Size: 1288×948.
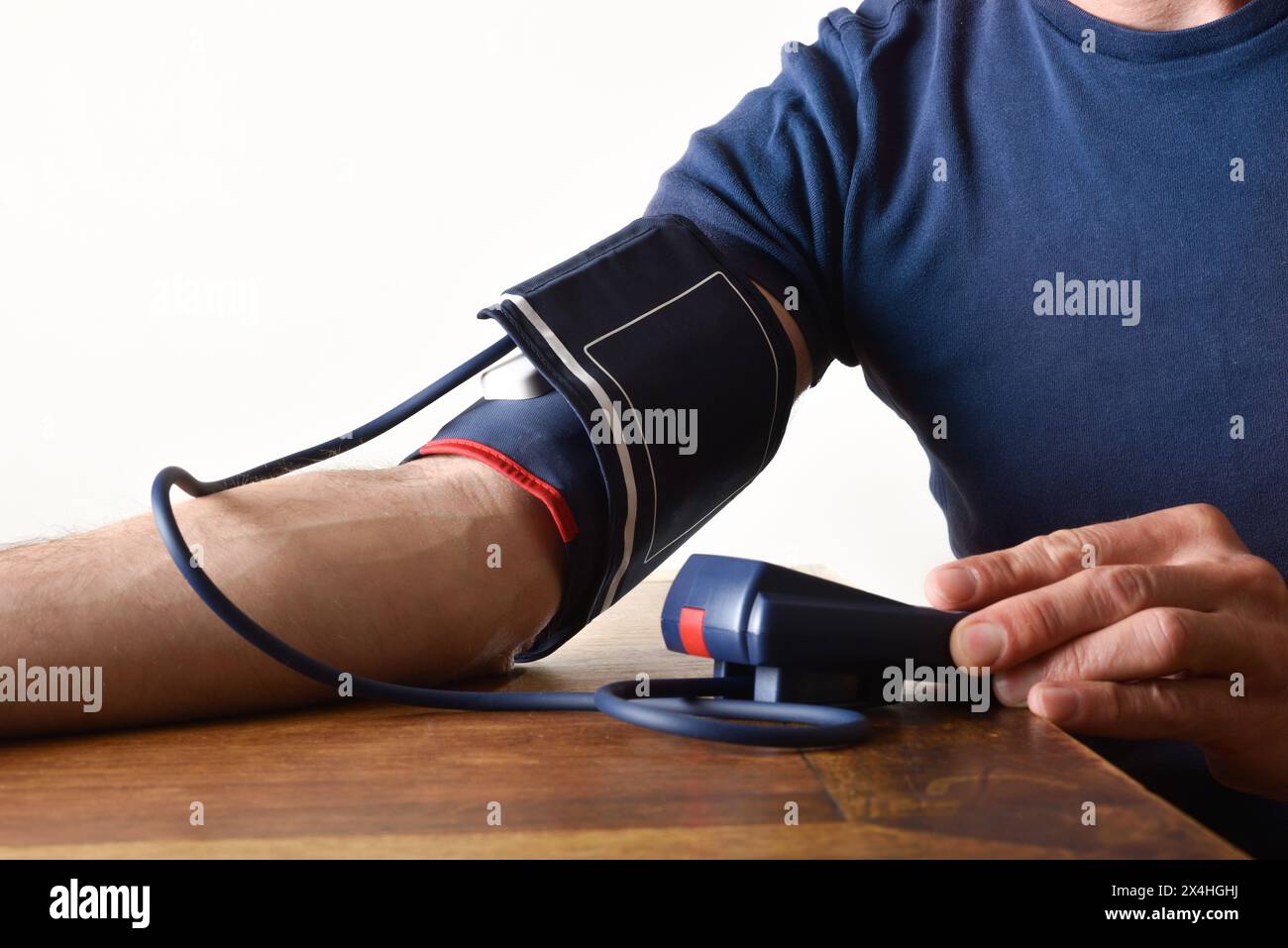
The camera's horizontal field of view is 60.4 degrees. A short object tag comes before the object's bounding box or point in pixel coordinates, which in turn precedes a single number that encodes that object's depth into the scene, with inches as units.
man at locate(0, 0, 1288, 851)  28.3
